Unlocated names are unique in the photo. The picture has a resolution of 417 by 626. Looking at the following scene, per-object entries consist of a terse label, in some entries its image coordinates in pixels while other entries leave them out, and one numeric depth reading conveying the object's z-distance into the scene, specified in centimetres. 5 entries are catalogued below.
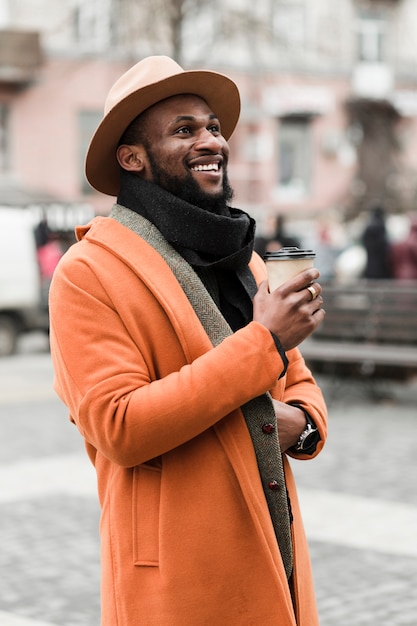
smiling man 217
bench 979
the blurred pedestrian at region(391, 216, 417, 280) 1116
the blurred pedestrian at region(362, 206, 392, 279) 1202
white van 1464
